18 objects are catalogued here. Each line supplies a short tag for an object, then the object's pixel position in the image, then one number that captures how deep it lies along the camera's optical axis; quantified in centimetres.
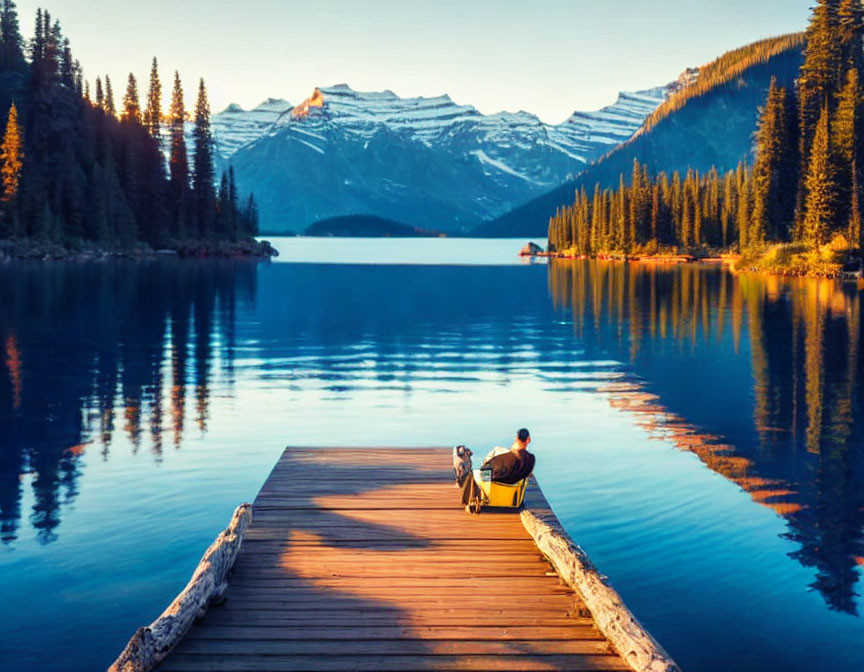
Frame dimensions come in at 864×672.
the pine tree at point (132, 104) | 17325
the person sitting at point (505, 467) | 1515
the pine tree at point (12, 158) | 12069
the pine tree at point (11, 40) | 16388
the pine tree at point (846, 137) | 10612
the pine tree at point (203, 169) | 17075
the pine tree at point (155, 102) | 18088
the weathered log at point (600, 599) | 946
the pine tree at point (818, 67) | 11788
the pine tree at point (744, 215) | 14181
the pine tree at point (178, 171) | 16562
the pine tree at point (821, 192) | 10425
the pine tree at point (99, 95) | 17775
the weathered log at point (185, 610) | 923
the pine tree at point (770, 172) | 12162
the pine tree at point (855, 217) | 10162
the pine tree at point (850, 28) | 11662
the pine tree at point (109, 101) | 19500
